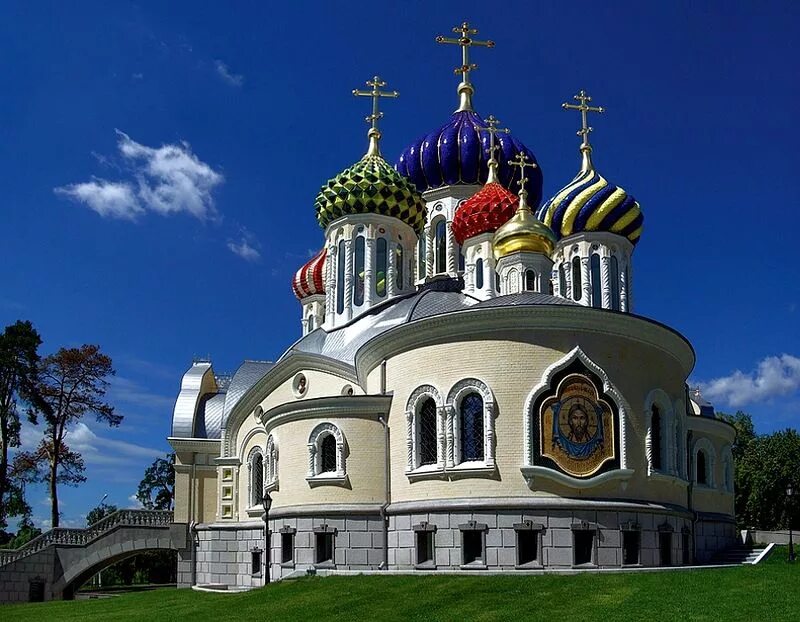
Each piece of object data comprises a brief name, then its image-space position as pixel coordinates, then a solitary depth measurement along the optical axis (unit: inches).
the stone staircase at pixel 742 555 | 910.4
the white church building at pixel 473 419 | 776.3
